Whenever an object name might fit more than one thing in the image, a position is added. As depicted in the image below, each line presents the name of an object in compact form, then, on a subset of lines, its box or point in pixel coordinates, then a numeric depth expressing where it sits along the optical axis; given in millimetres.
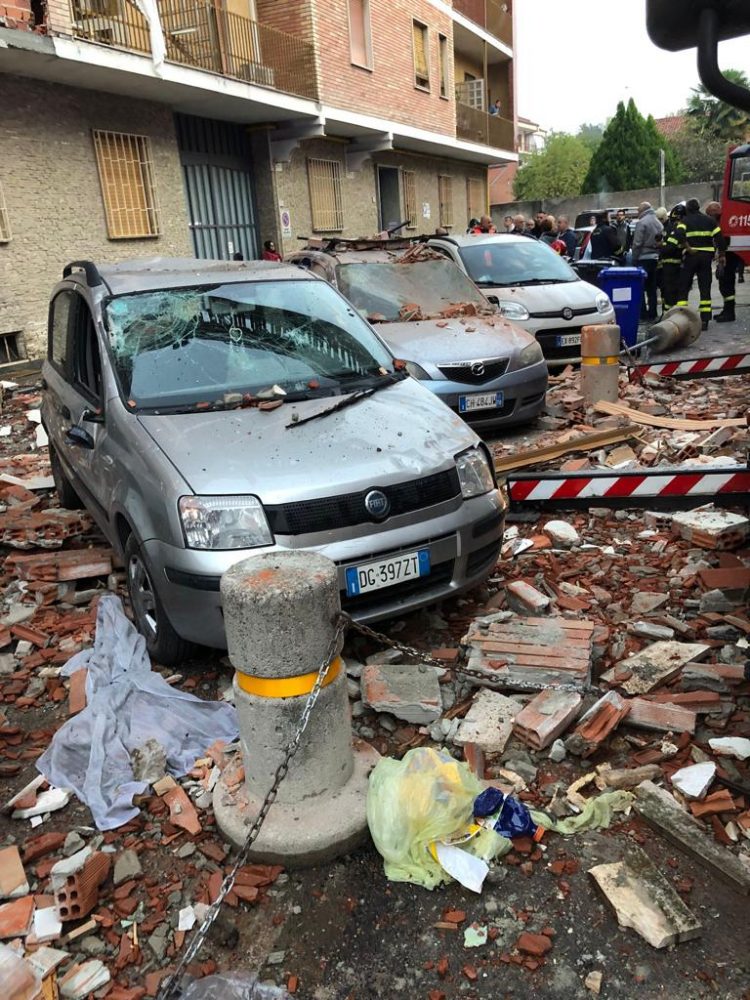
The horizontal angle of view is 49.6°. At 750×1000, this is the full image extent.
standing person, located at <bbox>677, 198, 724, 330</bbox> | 14180
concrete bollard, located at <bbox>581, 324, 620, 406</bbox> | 8500
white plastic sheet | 3199
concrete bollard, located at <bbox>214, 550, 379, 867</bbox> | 2730
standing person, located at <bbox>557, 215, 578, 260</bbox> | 20406
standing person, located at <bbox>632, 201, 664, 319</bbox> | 16011
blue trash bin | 12227
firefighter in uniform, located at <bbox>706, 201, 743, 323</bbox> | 14734
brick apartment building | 12734
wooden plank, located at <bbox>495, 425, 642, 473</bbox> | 6879
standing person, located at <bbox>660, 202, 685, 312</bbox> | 14352
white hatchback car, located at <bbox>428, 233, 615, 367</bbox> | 10188
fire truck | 13602
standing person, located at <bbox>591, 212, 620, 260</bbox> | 16969
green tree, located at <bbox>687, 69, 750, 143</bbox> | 62912
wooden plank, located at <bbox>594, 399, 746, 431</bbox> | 8070
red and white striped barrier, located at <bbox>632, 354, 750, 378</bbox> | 9633
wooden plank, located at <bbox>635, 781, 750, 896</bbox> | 2627
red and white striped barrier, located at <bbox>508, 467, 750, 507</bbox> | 5676
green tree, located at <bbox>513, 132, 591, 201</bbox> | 62219
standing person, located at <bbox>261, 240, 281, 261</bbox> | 16875
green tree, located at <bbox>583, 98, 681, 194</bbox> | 50500
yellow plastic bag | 2746
